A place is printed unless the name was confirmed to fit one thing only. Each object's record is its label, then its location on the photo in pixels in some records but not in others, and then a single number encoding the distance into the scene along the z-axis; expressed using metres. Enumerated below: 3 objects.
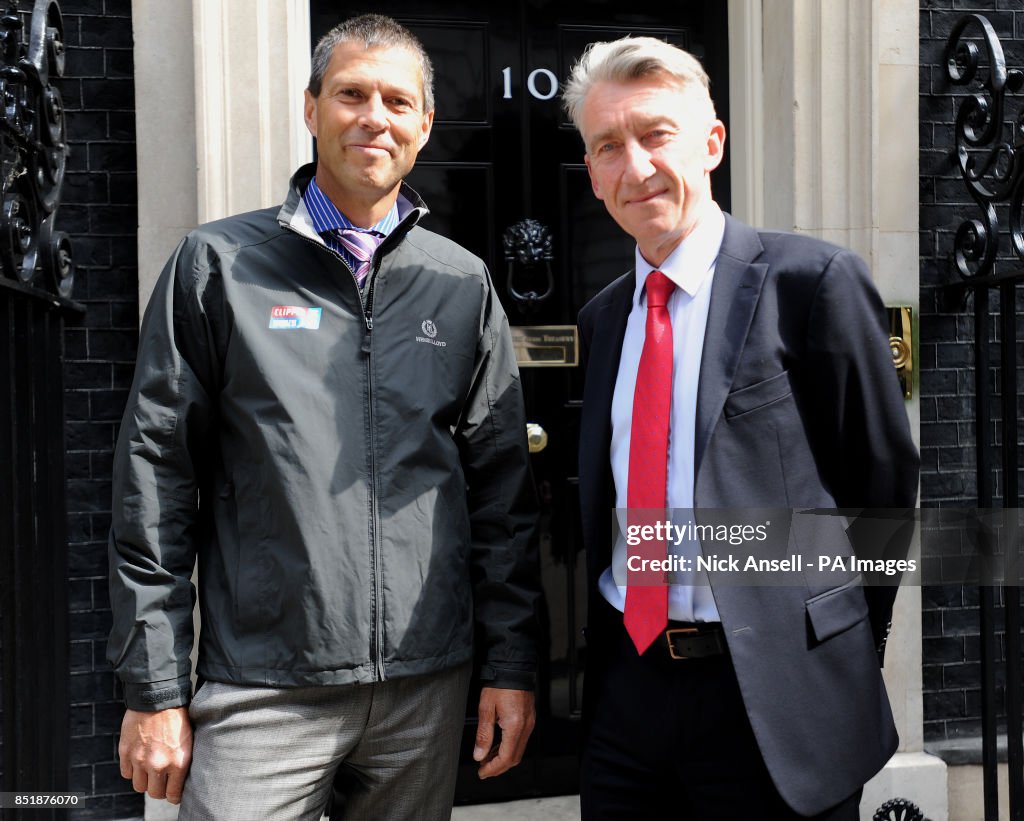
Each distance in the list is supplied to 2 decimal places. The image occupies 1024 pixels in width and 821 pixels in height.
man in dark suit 1.89
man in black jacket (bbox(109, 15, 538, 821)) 2.02
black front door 3.67
